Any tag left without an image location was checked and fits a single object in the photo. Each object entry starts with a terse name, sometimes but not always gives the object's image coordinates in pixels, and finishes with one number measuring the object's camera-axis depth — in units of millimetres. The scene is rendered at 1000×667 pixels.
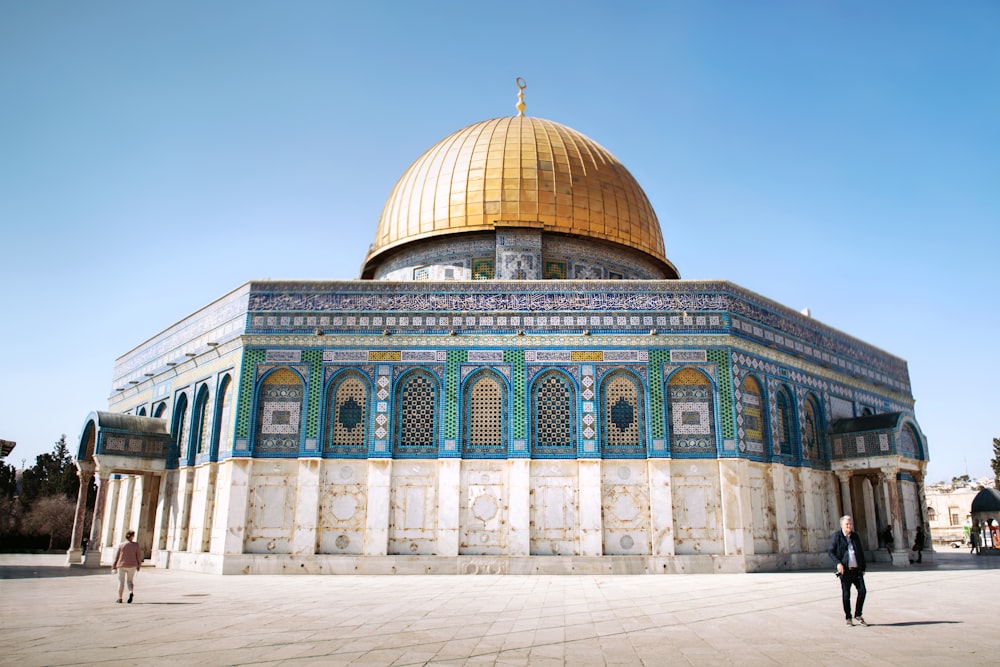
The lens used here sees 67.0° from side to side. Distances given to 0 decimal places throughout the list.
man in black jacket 7434
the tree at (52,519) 32094
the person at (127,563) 9625
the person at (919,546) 18750
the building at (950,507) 45834
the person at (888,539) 18297
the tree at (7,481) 35366
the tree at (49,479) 34406
